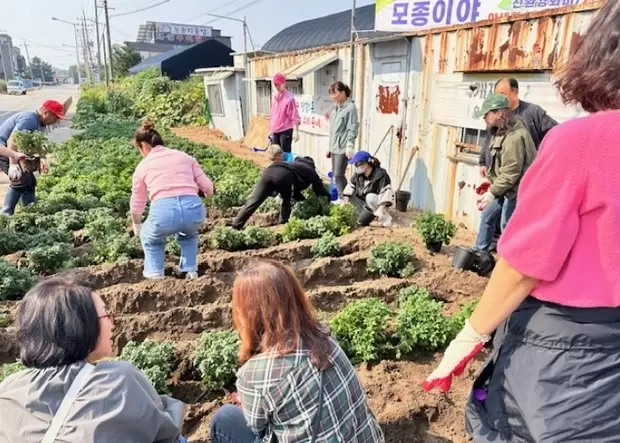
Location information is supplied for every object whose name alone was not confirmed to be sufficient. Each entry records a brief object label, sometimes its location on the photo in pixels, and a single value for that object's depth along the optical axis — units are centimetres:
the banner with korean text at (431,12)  796
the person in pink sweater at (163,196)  480
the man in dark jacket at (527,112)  485
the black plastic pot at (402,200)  802
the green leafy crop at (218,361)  344
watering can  815
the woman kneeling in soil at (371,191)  685
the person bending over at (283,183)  662
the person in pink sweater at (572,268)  124
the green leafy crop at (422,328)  371
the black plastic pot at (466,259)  512
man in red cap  625
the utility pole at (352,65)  975
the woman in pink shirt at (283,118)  949
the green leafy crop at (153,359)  335
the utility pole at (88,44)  6688
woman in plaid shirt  212
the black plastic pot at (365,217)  683
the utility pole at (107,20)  3584
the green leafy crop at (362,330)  366
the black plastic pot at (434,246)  574
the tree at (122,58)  5259
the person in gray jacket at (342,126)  767
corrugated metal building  576
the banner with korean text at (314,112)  1159
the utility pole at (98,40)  4455
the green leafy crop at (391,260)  521
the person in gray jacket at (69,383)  184
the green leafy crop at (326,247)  580
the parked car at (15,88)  6103
